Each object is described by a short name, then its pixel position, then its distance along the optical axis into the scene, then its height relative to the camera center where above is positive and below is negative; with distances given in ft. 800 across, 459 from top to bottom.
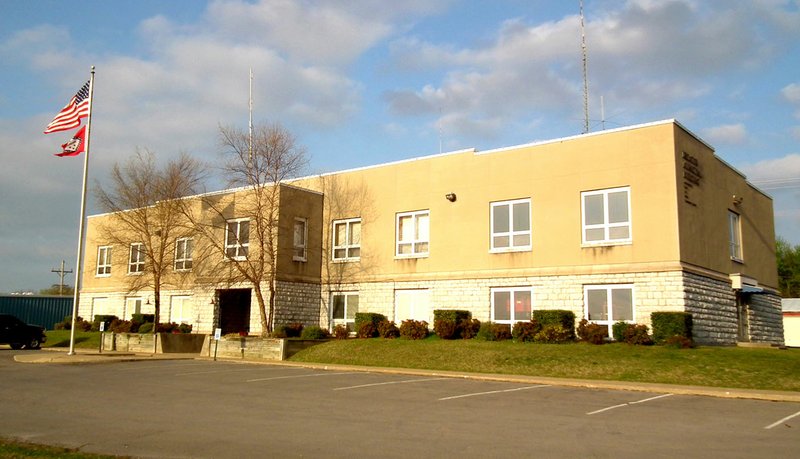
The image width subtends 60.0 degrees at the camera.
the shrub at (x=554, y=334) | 82.12 -1.18
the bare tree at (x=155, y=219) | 117.29 +17.44
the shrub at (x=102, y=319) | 134.00 +0.26
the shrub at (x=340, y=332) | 99.96 -1.40
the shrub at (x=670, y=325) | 76.13 +0.02
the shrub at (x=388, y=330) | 96.22 -0.99
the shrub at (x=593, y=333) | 79.61 -0.96
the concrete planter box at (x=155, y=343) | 103.65 -3.31
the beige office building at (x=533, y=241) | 83.71 +11.50
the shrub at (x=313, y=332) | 98.63 -1.41
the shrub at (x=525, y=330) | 84.12 -0.75
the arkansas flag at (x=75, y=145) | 95.14 +23.88
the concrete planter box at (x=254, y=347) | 90.63 -3.43
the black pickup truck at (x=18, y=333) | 116.26 -2.25
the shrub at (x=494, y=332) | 87.20 -1.04
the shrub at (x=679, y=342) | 74.90 -1.80
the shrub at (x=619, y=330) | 79.61 -0.60
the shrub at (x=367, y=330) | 97.60 -1.03
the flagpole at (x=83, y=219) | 93.45 +13.80
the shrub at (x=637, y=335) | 77.61 -1.15
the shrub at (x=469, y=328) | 90.66 -0.59
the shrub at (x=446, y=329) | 90.43 -0.74
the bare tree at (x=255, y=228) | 101.71 +14.30
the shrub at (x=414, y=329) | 92.89 -0.82
